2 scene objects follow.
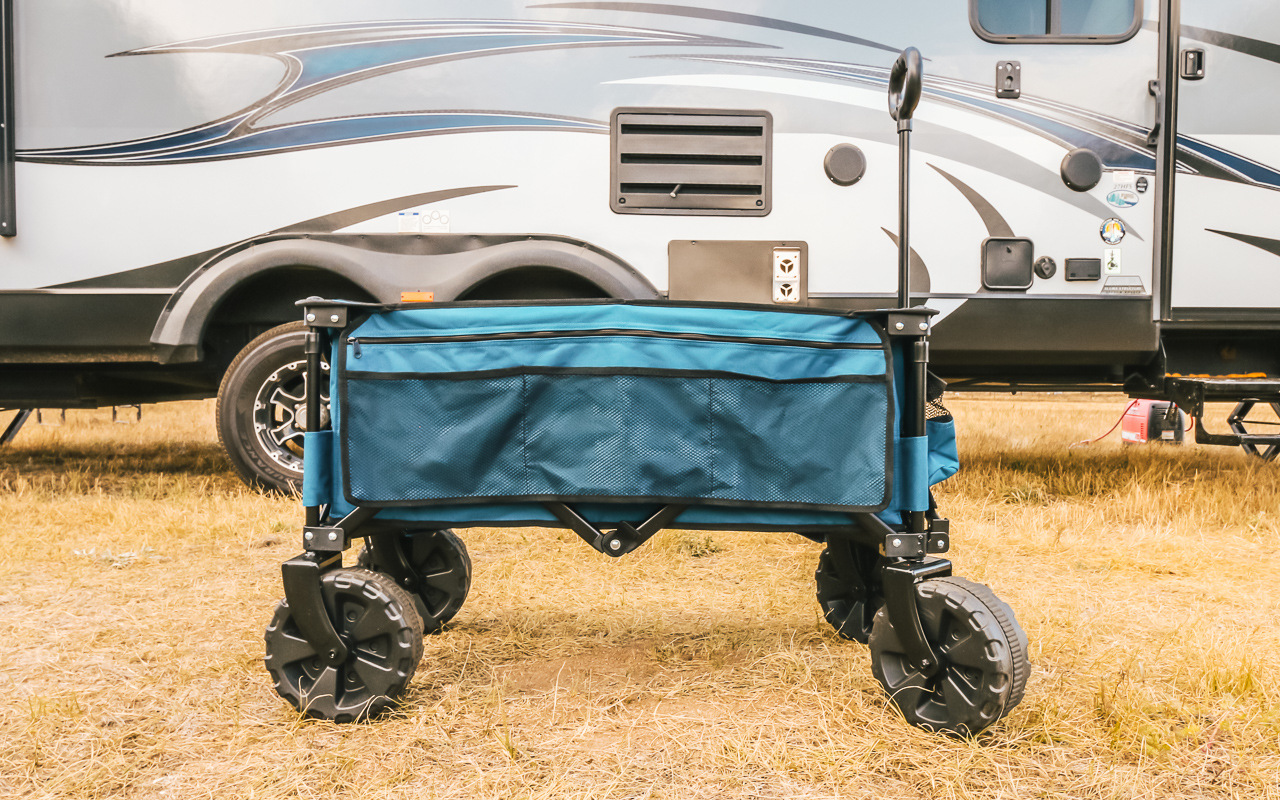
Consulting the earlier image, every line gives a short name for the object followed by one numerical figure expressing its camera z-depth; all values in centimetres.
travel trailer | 378
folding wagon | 172
